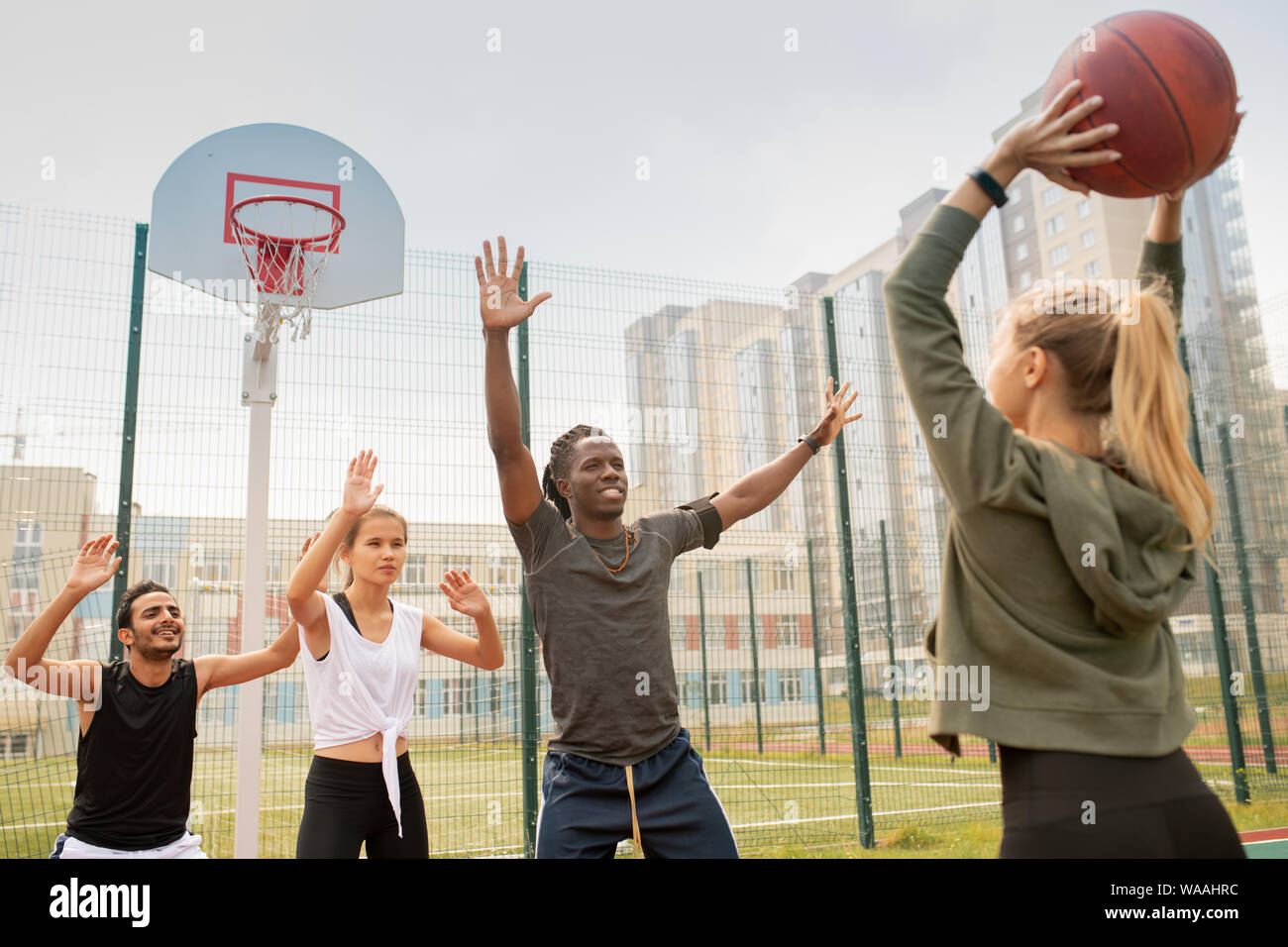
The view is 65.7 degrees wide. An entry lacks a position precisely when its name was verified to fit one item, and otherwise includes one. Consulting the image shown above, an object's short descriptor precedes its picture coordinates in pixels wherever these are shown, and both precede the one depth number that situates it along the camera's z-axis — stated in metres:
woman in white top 3.70
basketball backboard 5.04
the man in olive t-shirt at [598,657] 2.72
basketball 2.06
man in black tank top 3.73
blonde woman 1.57
